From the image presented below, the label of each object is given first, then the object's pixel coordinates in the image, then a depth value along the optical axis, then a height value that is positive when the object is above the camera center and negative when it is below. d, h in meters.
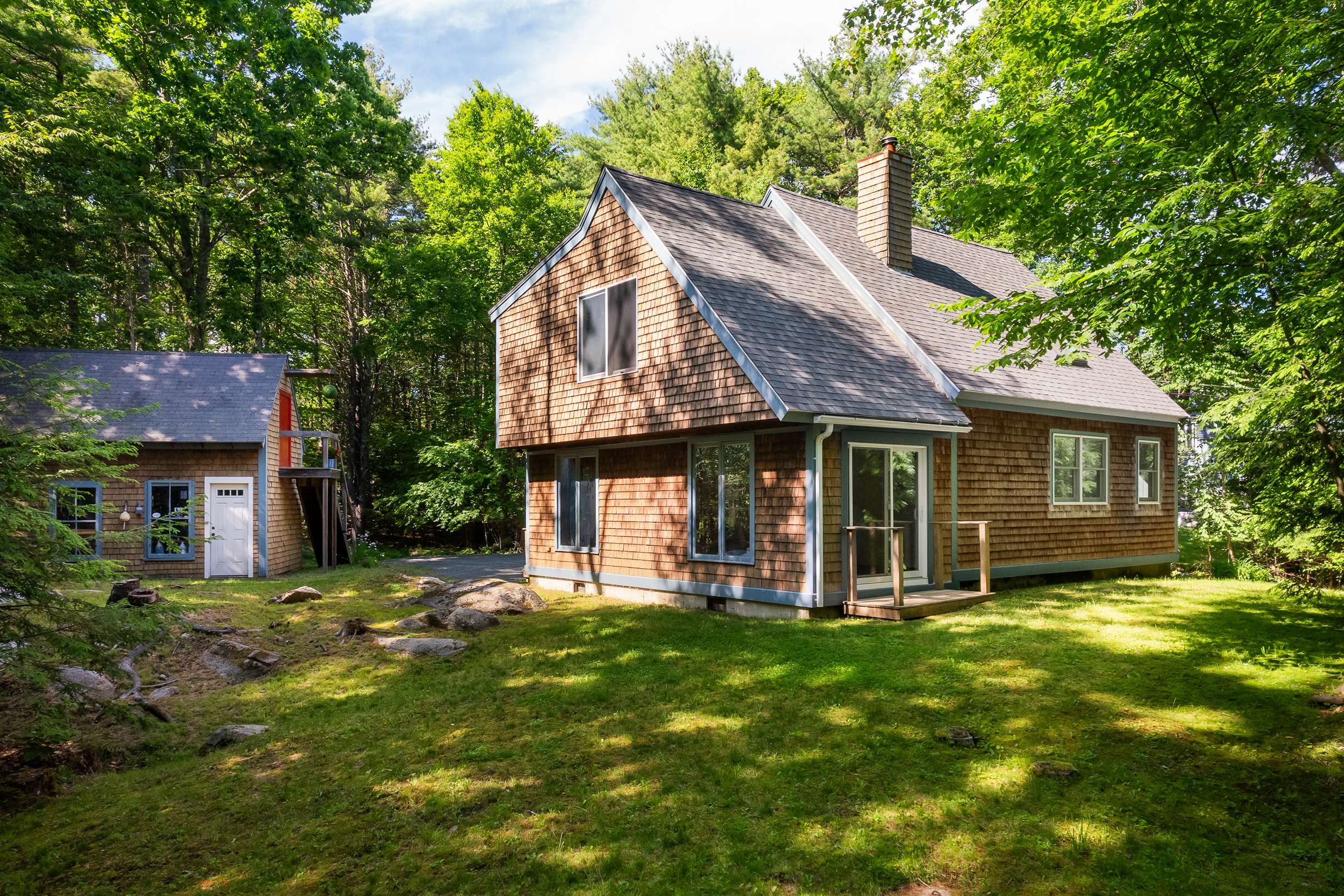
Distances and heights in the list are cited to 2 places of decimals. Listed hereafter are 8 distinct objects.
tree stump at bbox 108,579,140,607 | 10.28 -1.51
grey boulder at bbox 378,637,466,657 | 9.49 -2.07
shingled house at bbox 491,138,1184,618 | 10.63 +0.69
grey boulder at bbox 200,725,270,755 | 6.53 -2.15
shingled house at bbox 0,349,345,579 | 17.80 +0.14
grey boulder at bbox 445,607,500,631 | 10.88 -2.02
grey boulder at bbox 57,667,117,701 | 7.54 -2.01
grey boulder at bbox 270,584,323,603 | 13.82 -2.11
